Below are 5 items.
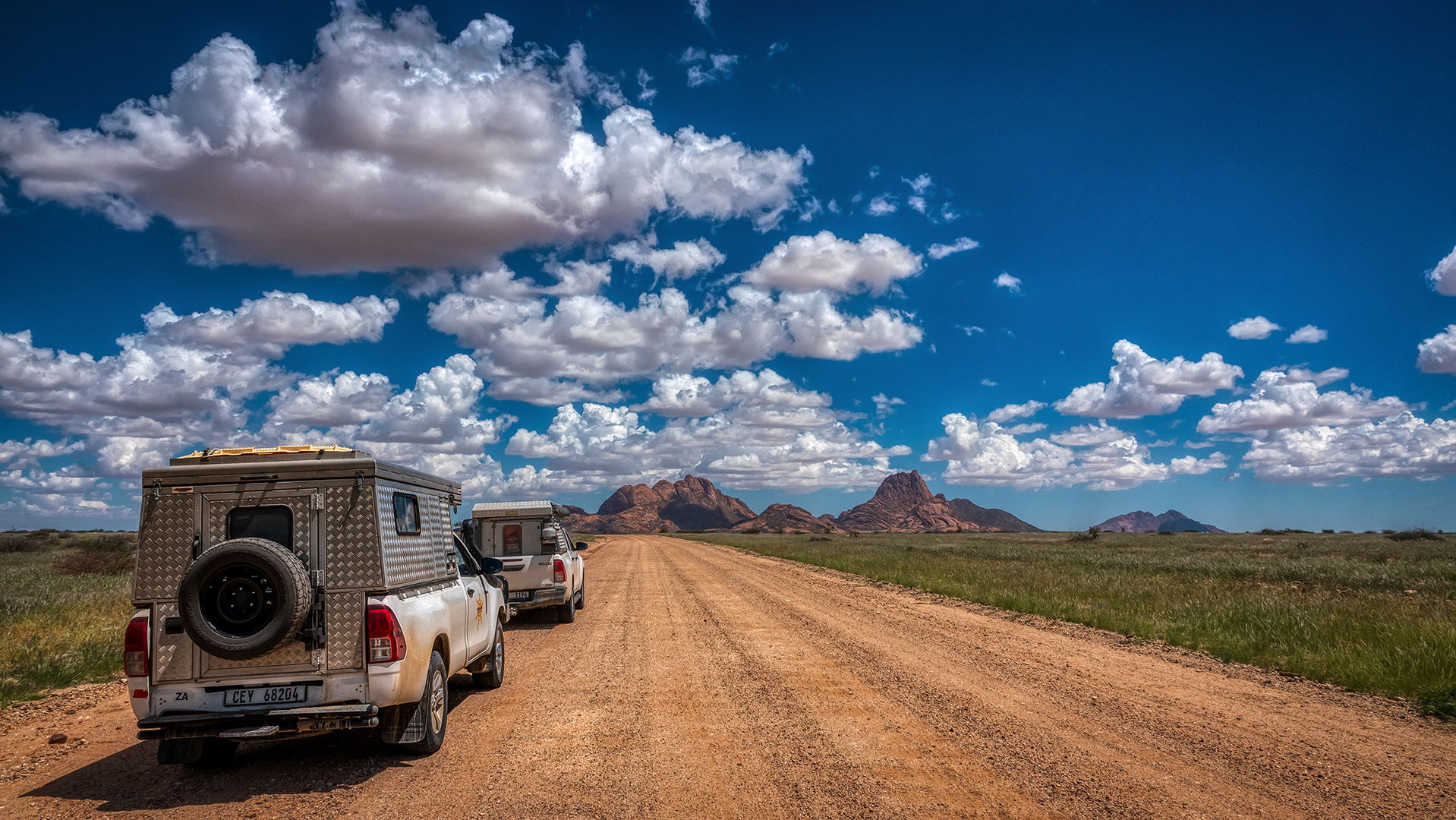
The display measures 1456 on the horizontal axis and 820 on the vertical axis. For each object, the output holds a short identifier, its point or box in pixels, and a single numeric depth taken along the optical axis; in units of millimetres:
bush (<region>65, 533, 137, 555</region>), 37362
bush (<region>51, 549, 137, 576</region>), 30453
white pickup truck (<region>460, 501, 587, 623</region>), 15195
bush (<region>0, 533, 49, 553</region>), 46688
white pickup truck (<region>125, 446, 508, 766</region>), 5738
